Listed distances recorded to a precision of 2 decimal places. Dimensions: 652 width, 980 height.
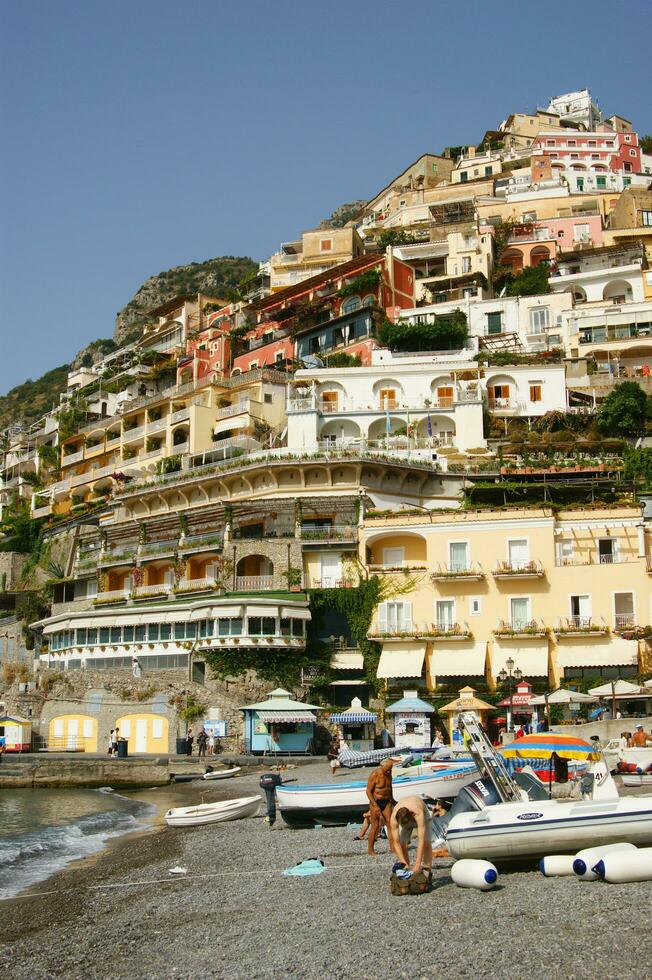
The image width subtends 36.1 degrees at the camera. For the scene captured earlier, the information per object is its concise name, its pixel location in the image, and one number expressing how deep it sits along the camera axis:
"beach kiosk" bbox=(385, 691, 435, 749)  36.03
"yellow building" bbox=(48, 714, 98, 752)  41.38
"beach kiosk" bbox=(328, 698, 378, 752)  35.03
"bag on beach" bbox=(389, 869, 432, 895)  12.45
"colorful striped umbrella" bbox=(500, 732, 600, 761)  19.80
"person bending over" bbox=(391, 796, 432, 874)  12.77
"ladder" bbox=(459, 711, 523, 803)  14.54
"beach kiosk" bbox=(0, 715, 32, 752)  40.94
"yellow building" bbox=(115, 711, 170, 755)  38.91
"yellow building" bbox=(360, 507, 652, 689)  37.09
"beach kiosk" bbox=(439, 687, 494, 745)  33.94
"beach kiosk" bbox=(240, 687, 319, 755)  35.97
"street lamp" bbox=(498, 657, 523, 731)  36.46
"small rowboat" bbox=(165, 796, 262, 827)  23.05
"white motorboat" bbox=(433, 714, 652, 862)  12.57
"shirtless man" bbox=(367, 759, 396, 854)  15.20
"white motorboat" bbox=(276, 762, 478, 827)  19.89
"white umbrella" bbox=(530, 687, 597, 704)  33.03
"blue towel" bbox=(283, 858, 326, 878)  15.20
